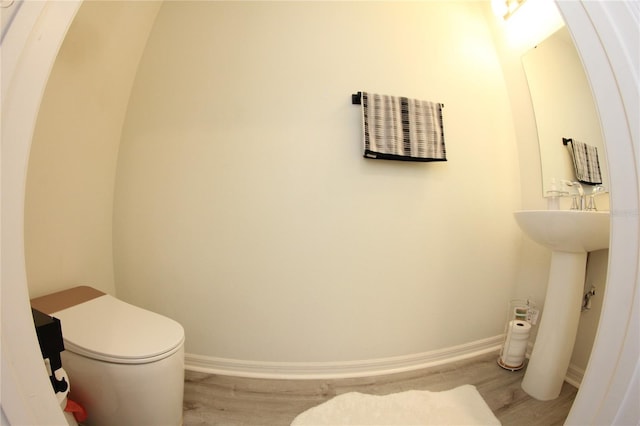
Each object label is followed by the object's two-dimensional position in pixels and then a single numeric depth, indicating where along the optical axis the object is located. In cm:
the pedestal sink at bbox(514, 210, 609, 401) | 106
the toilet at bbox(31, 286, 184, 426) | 79
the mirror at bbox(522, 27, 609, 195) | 124
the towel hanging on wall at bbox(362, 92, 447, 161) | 130
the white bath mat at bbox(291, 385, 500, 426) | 102
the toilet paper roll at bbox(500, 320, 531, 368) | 137
